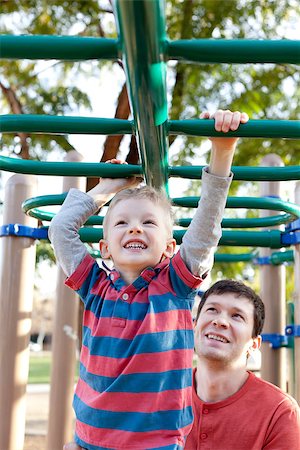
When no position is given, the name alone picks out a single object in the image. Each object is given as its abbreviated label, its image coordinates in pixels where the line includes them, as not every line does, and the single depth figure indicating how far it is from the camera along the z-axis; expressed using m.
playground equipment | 1.61
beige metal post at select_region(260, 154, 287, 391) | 3.66
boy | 1.96
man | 2.30
